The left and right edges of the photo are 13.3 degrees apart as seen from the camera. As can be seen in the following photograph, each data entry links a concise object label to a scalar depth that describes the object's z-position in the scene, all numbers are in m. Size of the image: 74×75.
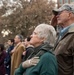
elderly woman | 3.99
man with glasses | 4.05
